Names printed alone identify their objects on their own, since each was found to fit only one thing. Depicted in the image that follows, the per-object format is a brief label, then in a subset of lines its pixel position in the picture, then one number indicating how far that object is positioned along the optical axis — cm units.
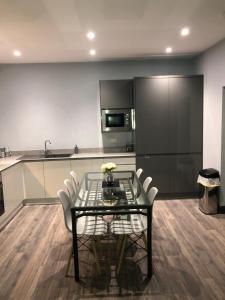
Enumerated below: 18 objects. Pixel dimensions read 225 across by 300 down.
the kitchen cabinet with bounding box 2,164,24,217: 393
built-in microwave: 476
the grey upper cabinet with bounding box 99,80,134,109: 468
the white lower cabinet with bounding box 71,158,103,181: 468
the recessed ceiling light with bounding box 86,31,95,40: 320
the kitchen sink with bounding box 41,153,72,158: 507
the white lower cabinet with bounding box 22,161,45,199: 465
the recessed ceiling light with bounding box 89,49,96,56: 407
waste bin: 404
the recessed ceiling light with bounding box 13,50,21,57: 394
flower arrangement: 304
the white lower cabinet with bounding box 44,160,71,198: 466
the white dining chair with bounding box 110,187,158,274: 259
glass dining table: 237
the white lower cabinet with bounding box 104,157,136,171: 470
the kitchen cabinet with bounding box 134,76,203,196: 455
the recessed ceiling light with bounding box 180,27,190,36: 320
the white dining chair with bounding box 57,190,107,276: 259
